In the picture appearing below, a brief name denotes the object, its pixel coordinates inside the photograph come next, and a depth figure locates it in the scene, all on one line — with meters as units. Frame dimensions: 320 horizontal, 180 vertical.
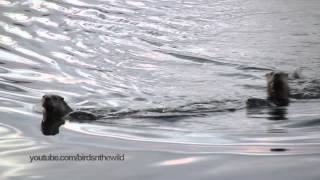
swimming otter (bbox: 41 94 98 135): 14.07
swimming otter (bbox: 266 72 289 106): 16.36
